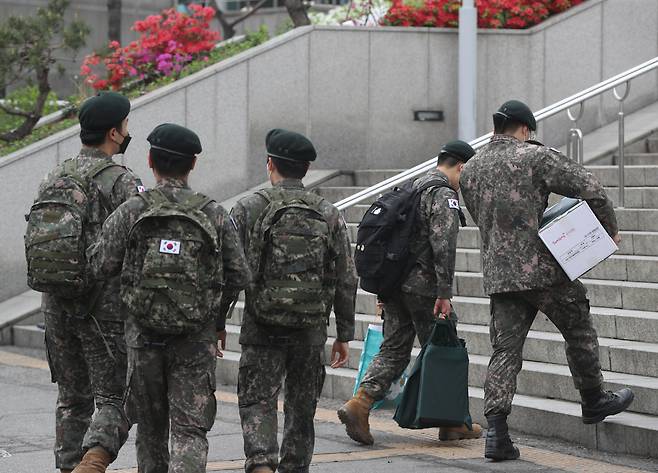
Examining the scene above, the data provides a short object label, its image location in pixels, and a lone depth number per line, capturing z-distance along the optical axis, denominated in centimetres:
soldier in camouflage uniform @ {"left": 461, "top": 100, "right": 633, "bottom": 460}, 1537
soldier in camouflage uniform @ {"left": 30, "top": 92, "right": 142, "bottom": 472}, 1323
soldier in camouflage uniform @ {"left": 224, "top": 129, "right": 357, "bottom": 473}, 1337
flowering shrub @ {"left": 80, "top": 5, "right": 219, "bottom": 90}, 3322
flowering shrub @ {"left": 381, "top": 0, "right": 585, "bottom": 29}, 3034
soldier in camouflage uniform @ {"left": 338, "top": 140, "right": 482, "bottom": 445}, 1631
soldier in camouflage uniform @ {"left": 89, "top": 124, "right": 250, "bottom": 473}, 1209
